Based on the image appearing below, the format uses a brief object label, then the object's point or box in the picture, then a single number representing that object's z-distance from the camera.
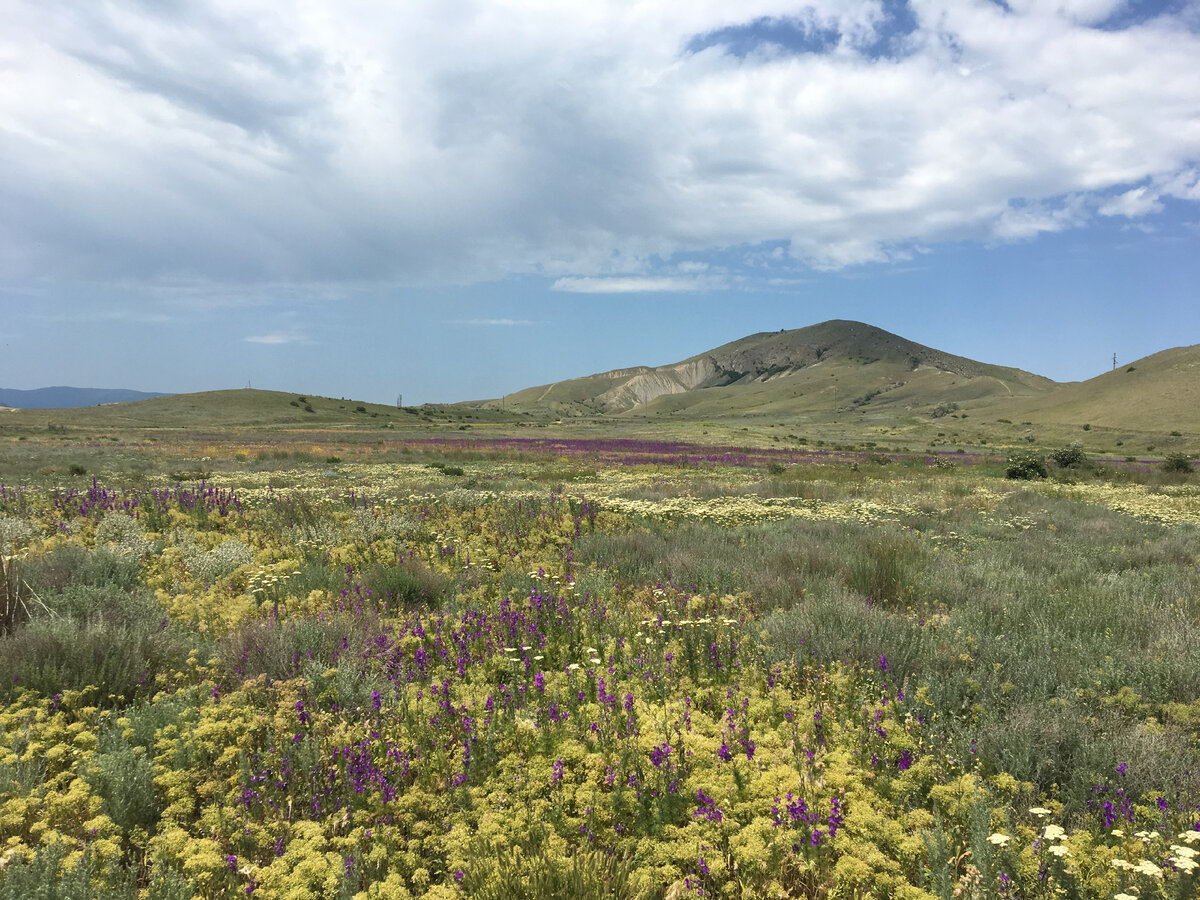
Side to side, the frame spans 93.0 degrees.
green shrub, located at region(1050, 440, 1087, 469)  26.56
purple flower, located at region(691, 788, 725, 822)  3.12
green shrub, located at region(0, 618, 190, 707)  4.13
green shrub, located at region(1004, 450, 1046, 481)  23.71
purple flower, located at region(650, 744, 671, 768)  3.46
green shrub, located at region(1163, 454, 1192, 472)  25.83
